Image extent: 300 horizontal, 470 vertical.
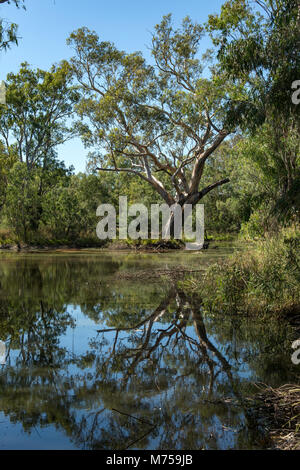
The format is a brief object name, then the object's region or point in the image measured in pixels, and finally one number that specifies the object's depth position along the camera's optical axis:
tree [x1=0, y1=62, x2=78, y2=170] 33.16
